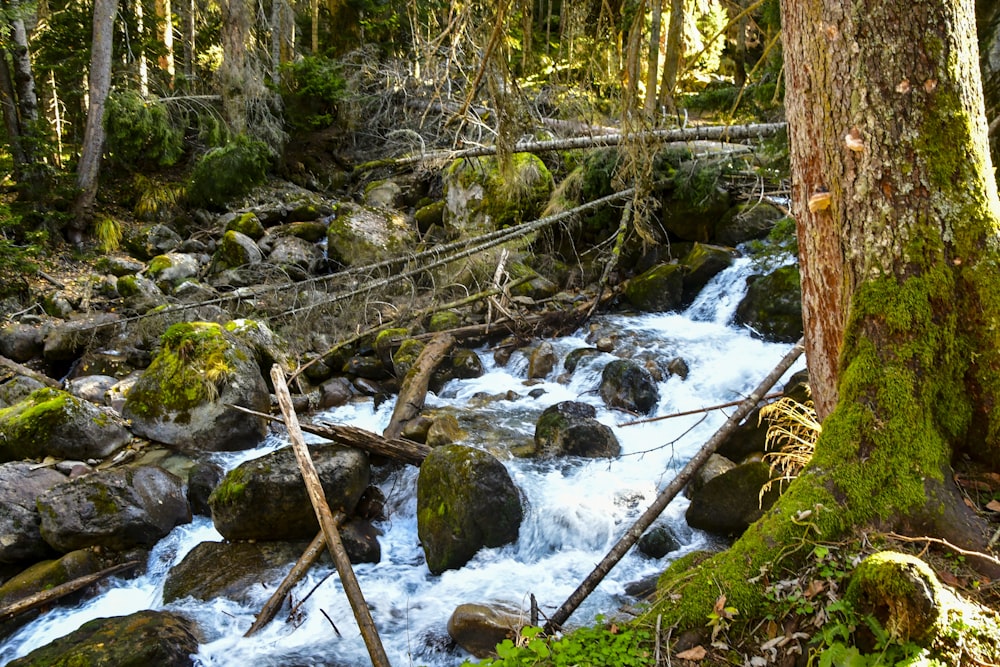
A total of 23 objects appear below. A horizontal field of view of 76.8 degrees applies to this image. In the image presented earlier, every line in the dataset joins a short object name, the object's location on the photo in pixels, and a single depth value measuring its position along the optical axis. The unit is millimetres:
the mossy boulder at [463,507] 5641
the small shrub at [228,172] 14289
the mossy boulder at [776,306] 8781
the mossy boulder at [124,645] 4258
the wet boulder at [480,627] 4629
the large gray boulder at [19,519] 5613
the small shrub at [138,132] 13203
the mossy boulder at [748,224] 11085
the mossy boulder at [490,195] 11602
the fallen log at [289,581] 5016
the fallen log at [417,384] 7820
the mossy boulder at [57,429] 6793
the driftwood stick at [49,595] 4984
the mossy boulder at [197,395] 7582
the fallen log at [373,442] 6051
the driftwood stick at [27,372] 8570
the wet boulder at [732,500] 5230
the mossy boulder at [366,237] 11984
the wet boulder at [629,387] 8023
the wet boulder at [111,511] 5684
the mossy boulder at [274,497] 5742
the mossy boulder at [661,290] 10492
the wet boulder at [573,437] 7088
